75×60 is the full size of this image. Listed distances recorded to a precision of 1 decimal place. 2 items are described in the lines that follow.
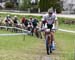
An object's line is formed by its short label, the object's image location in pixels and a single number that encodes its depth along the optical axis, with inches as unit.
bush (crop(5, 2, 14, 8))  3205.7
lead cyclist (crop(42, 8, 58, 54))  573.4
